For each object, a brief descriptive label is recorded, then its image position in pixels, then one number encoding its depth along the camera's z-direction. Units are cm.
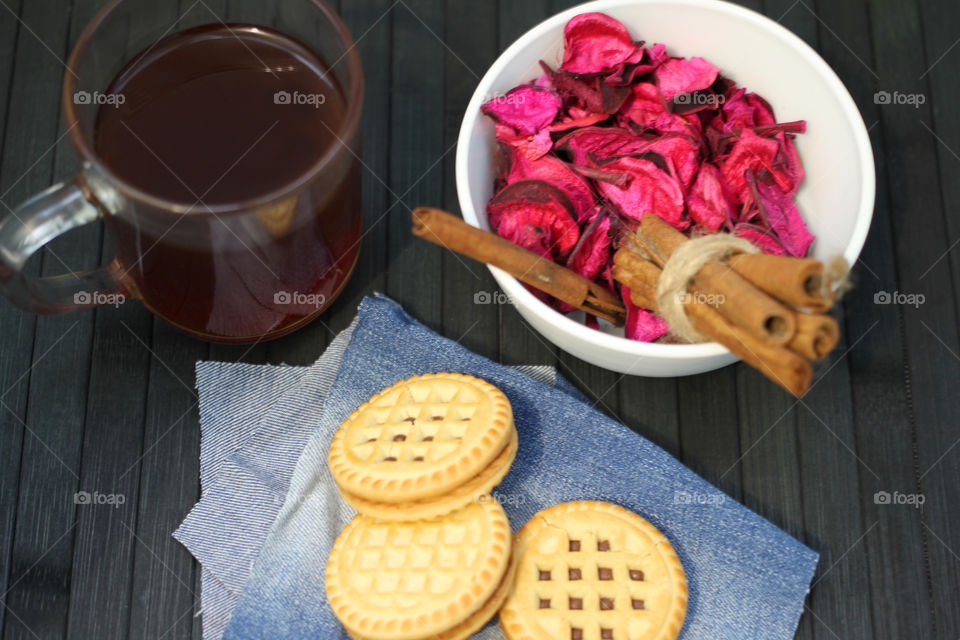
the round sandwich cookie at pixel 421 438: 50
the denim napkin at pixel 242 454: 54
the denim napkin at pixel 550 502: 52
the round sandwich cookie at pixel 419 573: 49
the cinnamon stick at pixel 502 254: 49
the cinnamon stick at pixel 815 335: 46
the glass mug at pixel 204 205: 47
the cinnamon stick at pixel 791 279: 46
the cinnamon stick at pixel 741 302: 46
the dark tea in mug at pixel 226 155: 48
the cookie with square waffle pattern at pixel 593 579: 51
